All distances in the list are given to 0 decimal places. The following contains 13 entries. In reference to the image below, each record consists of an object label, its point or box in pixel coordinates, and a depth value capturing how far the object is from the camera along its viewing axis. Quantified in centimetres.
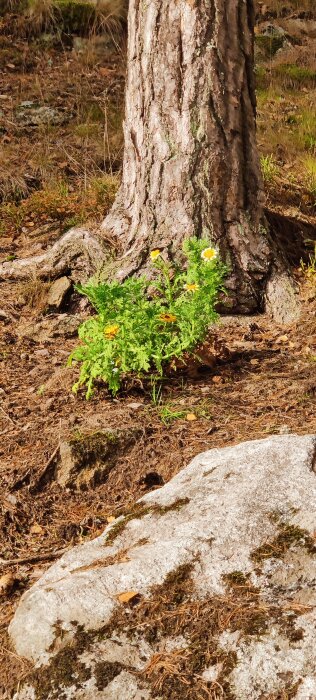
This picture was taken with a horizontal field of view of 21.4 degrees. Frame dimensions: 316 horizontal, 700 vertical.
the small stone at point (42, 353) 465
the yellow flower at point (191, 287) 418
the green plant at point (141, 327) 389
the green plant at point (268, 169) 639
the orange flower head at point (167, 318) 402
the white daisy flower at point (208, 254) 440
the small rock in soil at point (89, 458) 358
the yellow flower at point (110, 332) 389
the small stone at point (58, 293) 506
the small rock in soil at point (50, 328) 486
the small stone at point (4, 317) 509
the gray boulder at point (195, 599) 217
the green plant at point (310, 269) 517
